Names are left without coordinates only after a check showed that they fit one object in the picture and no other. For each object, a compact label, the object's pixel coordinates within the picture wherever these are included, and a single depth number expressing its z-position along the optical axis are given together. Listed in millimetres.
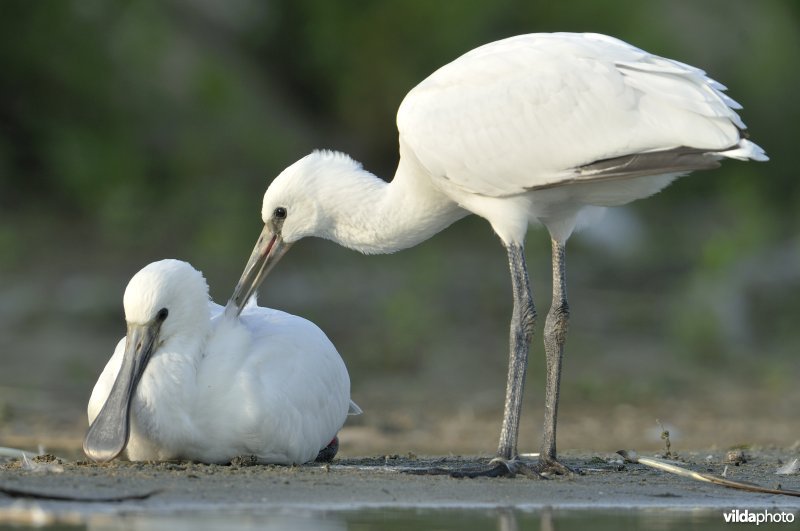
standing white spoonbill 17203
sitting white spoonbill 16953
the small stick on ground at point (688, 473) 16703
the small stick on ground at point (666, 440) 19047
